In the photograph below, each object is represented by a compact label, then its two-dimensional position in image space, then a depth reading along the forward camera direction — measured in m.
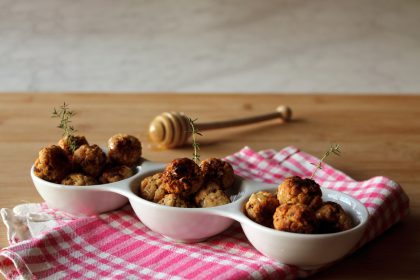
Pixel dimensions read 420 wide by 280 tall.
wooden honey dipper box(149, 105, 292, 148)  1.03
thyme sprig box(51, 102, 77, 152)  0.81
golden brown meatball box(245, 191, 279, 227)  0.72
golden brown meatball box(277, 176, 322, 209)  0.72
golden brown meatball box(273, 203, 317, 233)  0.69
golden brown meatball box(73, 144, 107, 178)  0.80
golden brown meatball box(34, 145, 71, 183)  0.79
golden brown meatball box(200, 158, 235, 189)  0.78
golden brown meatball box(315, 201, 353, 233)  0.70
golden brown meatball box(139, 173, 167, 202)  0.76
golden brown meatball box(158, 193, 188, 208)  0.74
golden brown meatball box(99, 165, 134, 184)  0.80
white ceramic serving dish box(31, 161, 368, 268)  0.69
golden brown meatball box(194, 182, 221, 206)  0.76
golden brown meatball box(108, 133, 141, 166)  0.82
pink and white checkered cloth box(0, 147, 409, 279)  0.71
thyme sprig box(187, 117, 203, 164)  0.77
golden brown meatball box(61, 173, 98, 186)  0.79
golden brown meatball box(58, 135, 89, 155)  0.82
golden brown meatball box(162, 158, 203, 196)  0.75
